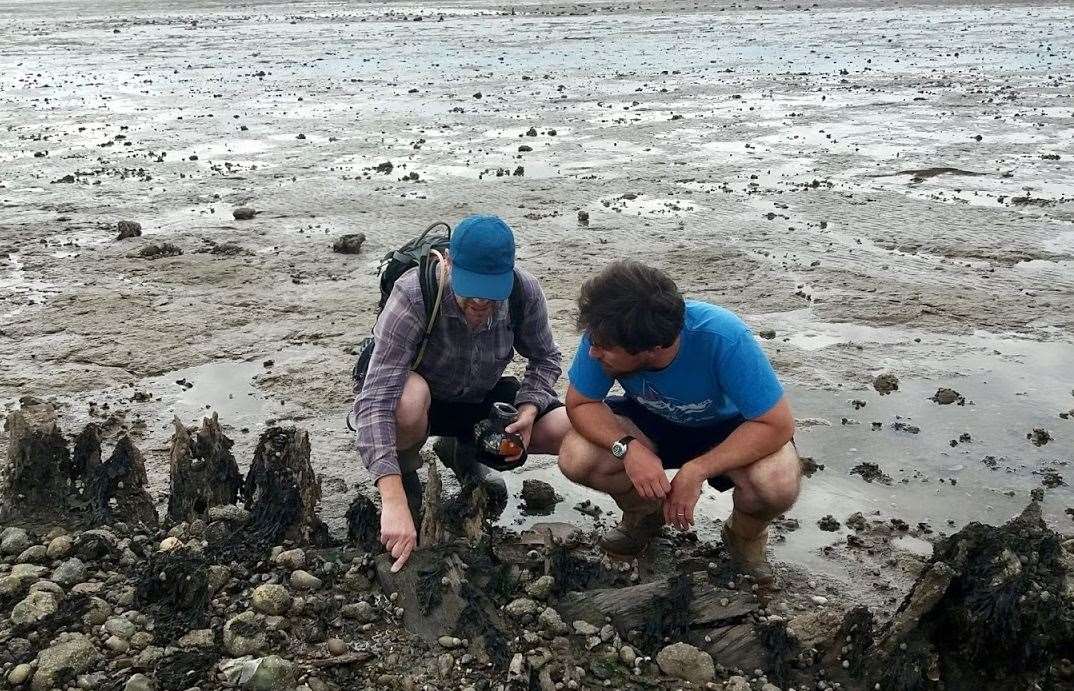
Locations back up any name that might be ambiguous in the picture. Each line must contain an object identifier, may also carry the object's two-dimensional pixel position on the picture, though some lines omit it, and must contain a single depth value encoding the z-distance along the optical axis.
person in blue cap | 4.00
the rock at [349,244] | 8.94
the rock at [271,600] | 3.95
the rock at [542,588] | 4.12
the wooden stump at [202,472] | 4.77
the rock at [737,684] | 3.61
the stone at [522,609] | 4.01
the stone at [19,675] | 3.55
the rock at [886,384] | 6.17
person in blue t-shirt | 3.80
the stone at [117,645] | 3.75
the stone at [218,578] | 4.07
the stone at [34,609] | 3.86
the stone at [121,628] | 3.81
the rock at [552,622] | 3.93
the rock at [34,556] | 4.28
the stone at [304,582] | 4.11
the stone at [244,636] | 3.77
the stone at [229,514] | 4.61
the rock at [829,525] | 4.83
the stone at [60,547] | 4.29
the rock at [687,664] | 3.69
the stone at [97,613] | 3.88
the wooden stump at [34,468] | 4.68
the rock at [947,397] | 6.00
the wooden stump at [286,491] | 4.47
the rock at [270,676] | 3.58
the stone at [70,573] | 4.14
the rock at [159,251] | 8.77
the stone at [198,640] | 3.78
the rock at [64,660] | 3.56
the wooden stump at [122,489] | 4.69
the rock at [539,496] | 5.16
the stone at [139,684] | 3.54
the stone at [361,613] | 3.96
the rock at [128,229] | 9.34
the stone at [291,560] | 4.23
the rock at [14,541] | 4.35
